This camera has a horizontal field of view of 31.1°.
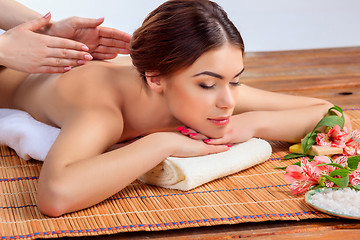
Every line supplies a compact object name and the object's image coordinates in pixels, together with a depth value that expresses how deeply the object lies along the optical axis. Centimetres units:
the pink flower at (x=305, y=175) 220
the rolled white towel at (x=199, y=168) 224
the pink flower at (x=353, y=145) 250
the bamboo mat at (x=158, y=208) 198
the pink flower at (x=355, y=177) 218
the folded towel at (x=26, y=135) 246
